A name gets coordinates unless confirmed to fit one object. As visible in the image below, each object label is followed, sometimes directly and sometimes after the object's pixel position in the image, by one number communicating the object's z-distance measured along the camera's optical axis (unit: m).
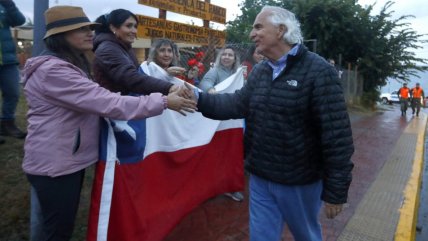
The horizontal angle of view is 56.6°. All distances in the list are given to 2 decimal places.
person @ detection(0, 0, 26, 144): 4.18
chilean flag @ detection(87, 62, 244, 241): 2.62
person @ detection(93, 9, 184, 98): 2.93
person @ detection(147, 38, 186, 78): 3.89
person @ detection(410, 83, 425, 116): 20.03
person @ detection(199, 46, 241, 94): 4.71
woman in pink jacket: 2.23
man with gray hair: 2.36
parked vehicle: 40.72
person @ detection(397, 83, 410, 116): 19.42
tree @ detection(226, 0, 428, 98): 16.59
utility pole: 2.87
